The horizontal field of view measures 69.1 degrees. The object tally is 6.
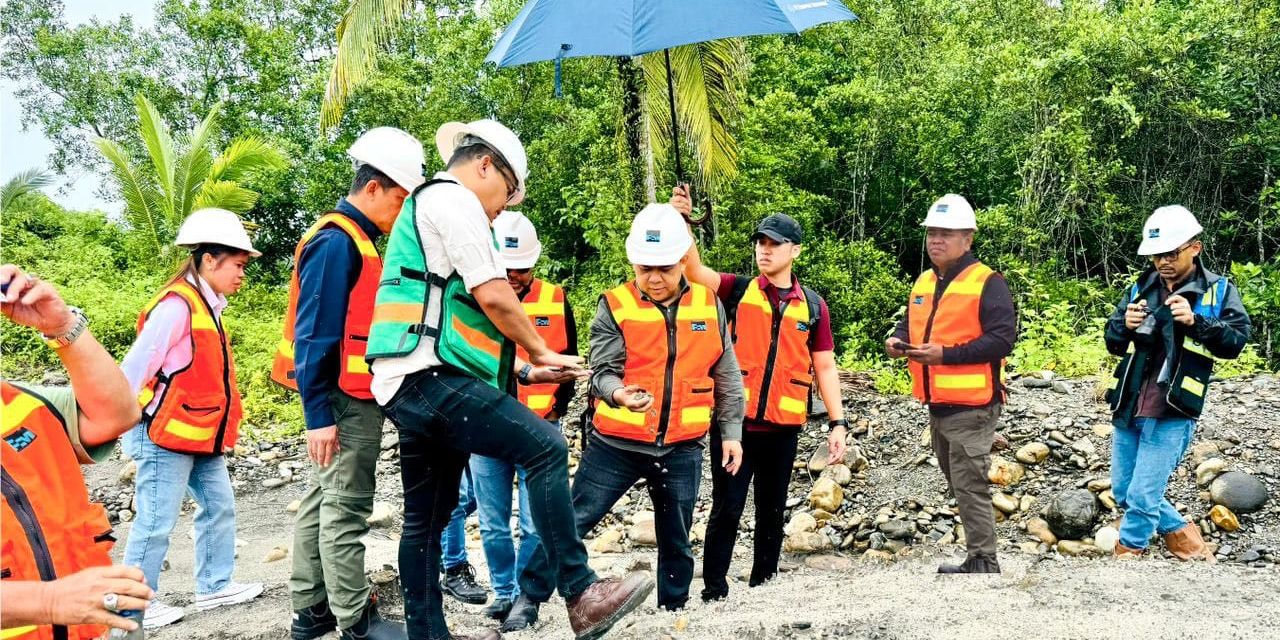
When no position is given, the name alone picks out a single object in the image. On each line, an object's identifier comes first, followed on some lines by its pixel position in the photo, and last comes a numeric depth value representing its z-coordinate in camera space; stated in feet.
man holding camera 16.35
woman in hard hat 14.87
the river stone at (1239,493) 21.57
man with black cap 15.70
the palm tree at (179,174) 52.90
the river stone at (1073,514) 22.07
